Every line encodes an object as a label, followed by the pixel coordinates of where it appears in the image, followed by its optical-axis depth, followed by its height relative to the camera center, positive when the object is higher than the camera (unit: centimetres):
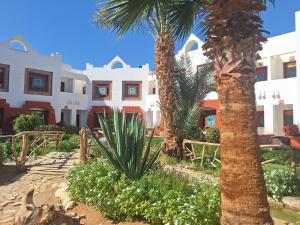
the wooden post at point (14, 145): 857 -100
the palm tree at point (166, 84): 915 +159
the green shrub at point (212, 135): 1272 -72
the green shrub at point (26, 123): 1654 -26
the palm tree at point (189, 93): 995 +139
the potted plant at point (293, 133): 1208 -52
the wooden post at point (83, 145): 725 -79
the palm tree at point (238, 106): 252 +19
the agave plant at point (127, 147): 464 -56
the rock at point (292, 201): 484 -169
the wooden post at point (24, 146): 860 -103
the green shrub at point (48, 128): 1664 -63
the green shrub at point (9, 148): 1125 -147
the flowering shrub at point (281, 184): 512 -142
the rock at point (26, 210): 335 -136
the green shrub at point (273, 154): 983 -135
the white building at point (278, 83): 1361 +245
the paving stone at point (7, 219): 482 -216
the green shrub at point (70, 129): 1944 -79
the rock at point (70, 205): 473 -178
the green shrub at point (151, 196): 339 -129
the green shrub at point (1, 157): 863 -144
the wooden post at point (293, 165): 572 -106
